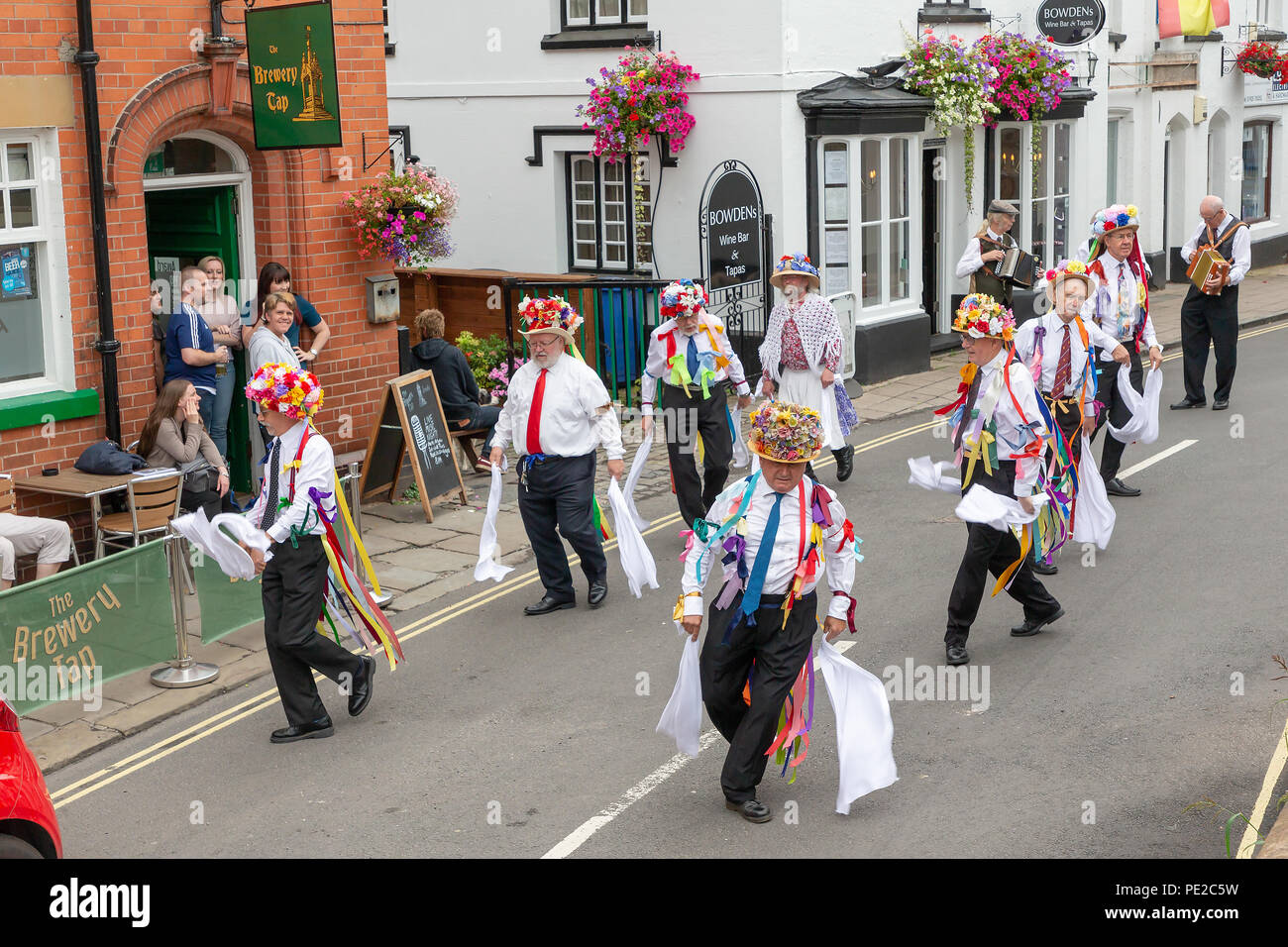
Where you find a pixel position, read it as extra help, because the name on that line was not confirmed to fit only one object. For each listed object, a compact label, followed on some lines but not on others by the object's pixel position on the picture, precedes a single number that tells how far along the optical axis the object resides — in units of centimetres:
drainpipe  1007
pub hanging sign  1057
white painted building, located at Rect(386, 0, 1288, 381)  1636
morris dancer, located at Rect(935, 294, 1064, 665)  816
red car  511
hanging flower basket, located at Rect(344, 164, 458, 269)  1189
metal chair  952
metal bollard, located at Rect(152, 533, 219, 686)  834
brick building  1002
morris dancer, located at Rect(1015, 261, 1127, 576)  975
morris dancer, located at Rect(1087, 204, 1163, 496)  1151
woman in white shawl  1138
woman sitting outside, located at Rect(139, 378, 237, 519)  985
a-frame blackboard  1179
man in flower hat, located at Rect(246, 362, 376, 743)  739
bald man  1476
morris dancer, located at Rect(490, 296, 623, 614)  924
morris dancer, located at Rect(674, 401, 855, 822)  634
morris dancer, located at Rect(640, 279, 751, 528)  1034
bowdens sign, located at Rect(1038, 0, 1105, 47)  1888
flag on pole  2383
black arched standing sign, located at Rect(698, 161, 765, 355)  1591
